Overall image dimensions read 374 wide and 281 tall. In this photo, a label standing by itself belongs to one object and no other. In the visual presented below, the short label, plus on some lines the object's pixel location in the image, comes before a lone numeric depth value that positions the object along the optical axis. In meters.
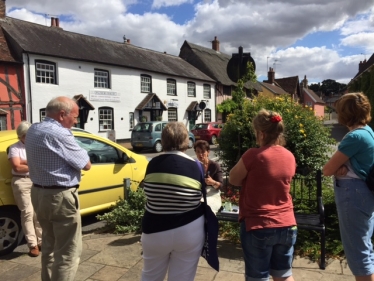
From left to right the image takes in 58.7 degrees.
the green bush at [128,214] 5.06
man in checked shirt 2.98
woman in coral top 2.39
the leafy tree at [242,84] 6.73
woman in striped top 2.43
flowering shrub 6.59
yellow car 4.33
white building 18.66
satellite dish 28.37
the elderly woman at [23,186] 4.08
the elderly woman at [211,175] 3.89
